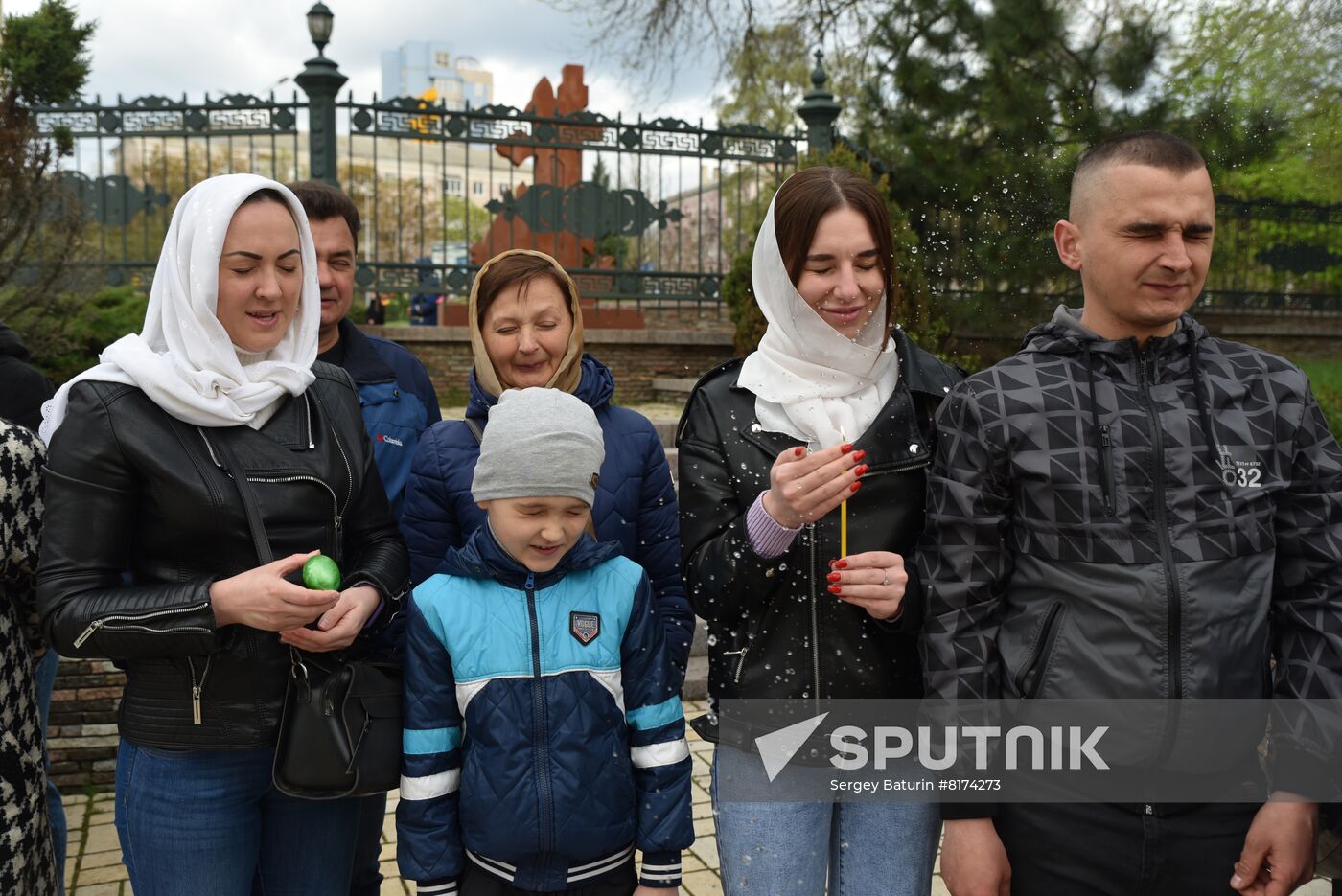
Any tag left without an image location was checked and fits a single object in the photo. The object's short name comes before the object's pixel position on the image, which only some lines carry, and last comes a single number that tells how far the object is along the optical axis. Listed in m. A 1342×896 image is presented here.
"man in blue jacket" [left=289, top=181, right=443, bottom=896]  2.88
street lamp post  9.34
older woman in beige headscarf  2.44
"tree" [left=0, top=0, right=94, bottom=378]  6.71
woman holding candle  2.04
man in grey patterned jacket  1.82
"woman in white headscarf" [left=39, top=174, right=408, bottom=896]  1.88
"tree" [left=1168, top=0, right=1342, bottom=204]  7.22
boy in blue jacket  2.01
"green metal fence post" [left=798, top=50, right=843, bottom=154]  10.45
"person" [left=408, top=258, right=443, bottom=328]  14.68
